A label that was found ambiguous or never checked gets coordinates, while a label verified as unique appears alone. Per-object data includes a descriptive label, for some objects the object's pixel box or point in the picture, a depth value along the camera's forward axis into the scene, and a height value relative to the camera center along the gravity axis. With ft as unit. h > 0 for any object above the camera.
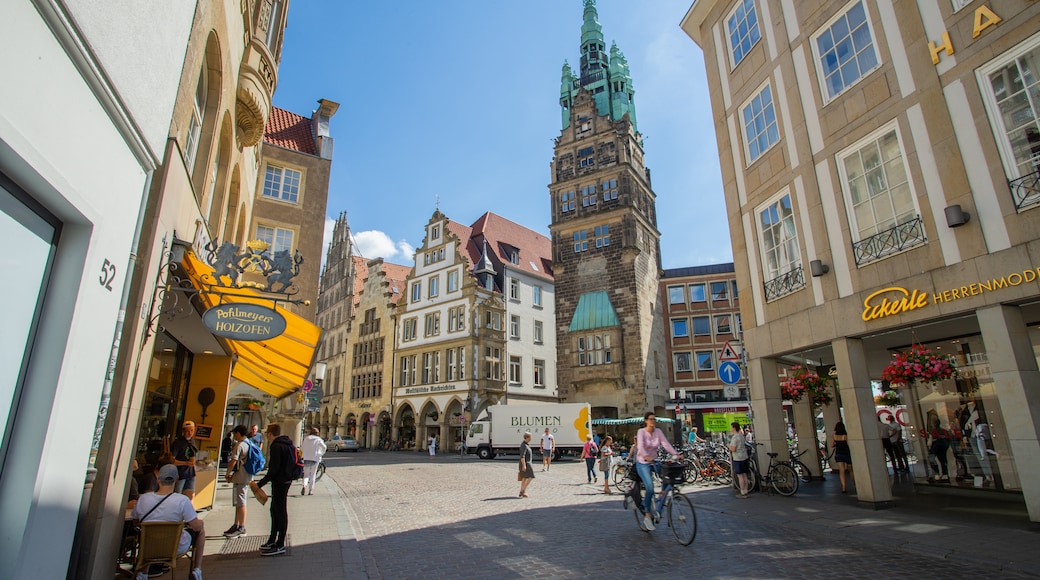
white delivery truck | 100.78 +2.26
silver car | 139.95 -0.73
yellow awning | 21.55 +5.97
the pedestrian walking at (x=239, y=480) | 27.22 -1.79
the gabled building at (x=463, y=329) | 135.44 +28.06
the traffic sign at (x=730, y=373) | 37.83 +4.22
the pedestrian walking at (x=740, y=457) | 40.19 -1.57
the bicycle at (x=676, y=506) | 24.02 -3.14
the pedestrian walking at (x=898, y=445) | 49.34 -1.12
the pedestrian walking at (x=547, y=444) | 70.64 -0.69
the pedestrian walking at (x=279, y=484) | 23.25 -1.75
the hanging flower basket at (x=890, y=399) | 42.91 +2.65
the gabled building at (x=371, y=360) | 155.33 +23.52
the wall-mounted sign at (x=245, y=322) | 19.39 +4.28
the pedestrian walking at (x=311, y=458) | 45.65 -1.26
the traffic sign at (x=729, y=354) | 39.40 +5.76
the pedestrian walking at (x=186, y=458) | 26.28 -0.67
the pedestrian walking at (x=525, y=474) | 43.86 -2.71
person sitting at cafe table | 16.61 -2.04
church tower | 117.60 +39.03
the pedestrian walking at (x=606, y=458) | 48.85 -1.83
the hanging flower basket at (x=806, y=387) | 40.52 +3.45
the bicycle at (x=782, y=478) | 39.24 -3.05
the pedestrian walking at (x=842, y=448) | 41.82 -1.09
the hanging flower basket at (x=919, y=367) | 29.32 +3.44
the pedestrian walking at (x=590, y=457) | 57.11 -1.94
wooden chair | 15.61 -2.75
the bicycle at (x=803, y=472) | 47.95 -3.41
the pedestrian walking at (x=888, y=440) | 49.72 -0.63
